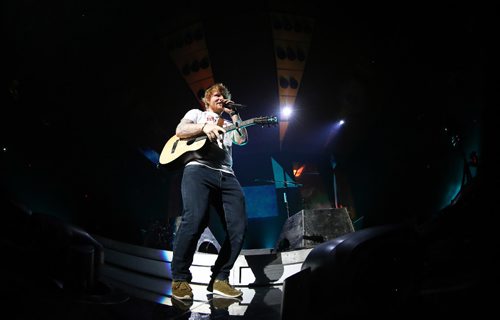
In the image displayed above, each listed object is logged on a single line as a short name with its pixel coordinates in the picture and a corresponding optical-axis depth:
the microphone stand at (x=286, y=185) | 2.95
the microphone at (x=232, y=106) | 2.01
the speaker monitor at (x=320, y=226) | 2.29
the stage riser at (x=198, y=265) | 1.52
